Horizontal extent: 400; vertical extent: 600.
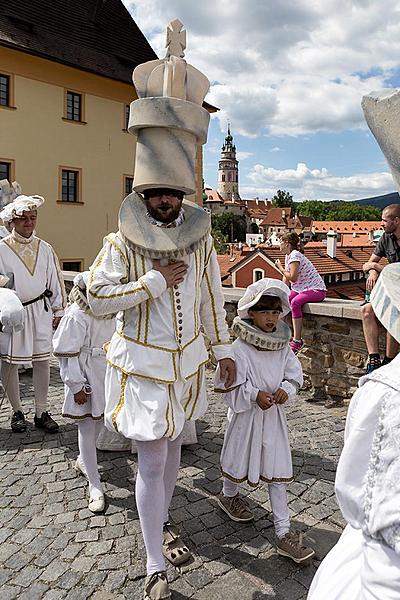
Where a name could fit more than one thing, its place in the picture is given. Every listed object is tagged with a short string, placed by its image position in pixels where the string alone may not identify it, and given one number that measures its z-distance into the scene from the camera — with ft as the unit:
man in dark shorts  14.96
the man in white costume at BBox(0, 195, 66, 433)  14.53
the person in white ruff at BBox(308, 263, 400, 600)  3.55
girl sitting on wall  18.44
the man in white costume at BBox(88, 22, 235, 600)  8.04
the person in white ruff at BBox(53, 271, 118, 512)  11.19
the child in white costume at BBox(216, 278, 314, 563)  9.66
